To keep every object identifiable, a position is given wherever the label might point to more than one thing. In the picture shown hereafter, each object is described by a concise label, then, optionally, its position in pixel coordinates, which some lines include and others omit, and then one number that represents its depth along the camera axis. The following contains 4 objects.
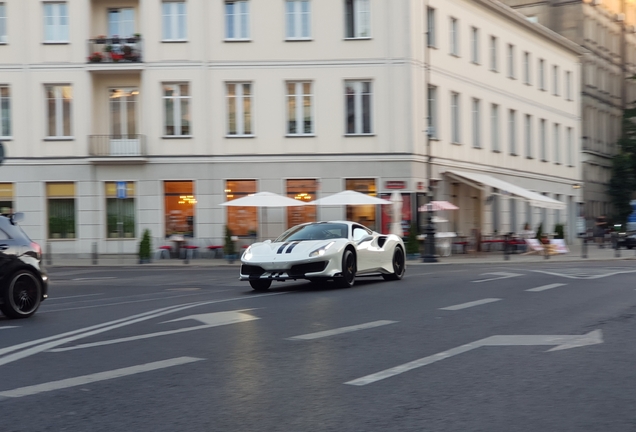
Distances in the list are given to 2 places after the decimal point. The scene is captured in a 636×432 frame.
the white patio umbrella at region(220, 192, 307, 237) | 35.62
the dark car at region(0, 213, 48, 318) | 12.88
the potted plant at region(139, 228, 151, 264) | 35.09
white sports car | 17.58
